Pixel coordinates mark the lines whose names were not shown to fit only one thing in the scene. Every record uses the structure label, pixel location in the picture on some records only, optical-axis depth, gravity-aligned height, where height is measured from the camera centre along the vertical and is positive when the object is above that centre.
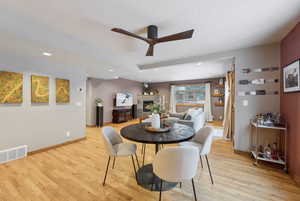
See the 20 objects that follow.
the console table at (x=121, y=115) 6.43 -0.76
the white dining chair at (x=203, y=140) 1.86 -0.65
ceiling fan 1.70 +0.89
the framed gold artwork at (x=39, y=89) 2.90 +0.25
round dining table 1.53 -0.47
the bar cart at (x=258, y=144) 2.21 -0.88
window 7.58 +0.38
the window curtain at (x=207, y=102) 7.14 -0.09
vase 2.00 -0.33
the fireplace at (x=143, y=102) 7.97 -0.13
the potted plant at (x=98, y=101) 5.84 -0.08
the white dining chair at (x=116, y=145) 1.81 -0.73
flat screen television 6.79 +0.04
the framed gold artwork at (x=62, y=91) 3.35 +0.24
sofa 3.72 -0.55
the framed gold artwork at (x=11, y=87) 2.50 +0.24
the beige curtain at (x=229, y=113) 3.85 -0.38
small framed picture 1.85 +0.37
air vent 2.50 -1.10
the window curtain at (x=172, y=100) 8.21 +0.01
